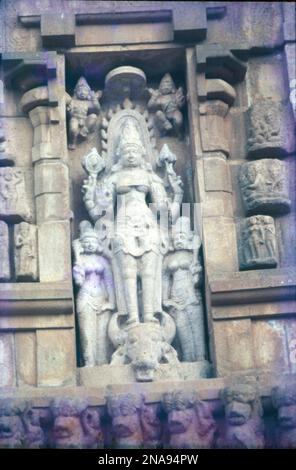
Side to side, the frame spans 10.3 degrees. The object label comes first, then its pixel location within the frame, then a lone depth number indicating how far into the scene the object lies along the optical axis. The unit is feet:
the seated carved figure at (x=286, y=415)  36.63
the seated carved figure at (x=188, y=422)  36.50
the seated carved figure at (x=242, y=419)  36.29
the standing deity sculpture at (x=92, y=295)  39.09
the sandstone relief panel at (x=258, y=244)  39.29
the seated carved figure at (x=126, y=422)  36.42
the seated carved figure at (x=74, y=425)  36.40
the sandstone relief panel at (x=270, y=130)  40.60
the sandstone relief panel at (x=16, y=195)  39.75
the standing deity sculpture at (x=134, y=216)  39.34
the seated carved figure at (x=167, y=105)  41.70
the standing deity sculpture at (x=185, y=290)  39.27
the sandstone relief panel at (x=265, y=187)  39.96
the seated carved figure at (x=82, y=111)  41.37
